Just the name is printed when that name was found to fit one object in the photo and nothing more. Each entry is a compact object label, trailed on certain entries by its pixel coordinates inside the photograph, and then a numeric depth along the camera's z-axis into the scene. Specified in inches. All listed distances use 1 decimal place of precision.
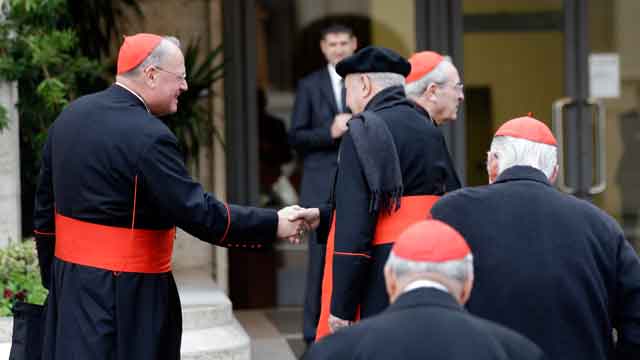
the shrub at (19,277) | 440.4
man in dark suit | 515.5
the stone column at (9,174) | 481.6
